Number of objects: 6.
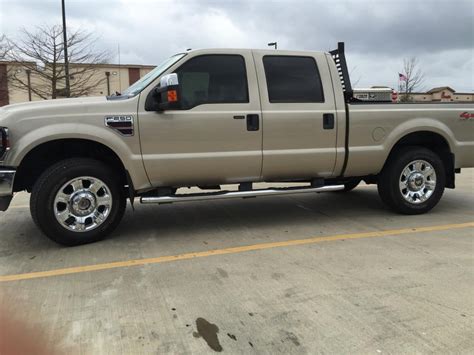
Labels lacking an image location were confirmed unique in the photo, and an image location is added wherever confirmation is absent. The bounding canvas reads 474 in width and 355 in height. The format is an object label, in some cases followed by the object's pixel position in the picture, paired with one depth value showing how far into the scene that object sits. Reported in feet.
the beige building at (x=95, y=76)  82.84
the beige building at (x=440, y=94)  104.58
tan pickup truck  14.62
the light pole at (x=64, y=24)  56.85
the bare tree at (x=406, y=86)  112.98
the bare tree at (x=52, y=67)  77.20
